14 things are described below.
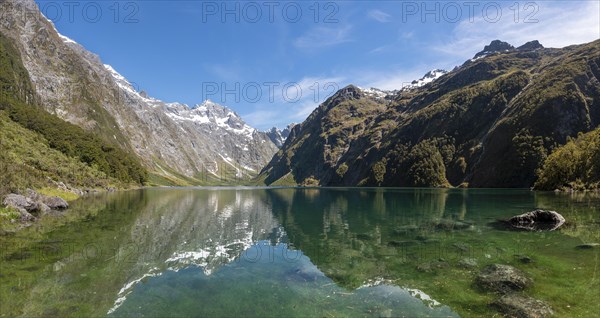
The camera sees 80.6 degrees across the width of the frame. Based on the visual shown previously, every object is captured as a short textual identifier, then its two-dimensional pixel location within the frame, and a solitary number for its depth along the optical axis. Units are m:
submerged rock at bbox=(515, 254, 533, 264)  29.59
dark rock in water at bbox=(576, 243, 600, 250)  32.91
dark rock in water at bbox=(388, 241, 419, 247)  39.26
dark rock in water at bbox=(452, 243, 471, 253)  35.06
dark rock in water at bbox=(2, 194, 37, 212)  53.34
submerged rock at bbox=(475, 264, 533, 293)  22.95
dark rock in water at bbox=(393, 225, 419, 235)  48.25
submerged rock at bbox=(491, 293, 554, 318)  18.53
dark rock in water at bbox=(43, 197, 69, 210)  69.31
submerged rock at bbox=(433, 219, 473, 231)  49.89
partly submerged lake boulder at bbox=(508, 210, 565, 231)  47.22
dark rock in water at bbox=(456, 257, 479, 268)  29.04
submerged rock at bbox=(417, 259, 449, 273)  28.77
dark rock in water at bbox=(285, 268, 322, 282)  27.44
